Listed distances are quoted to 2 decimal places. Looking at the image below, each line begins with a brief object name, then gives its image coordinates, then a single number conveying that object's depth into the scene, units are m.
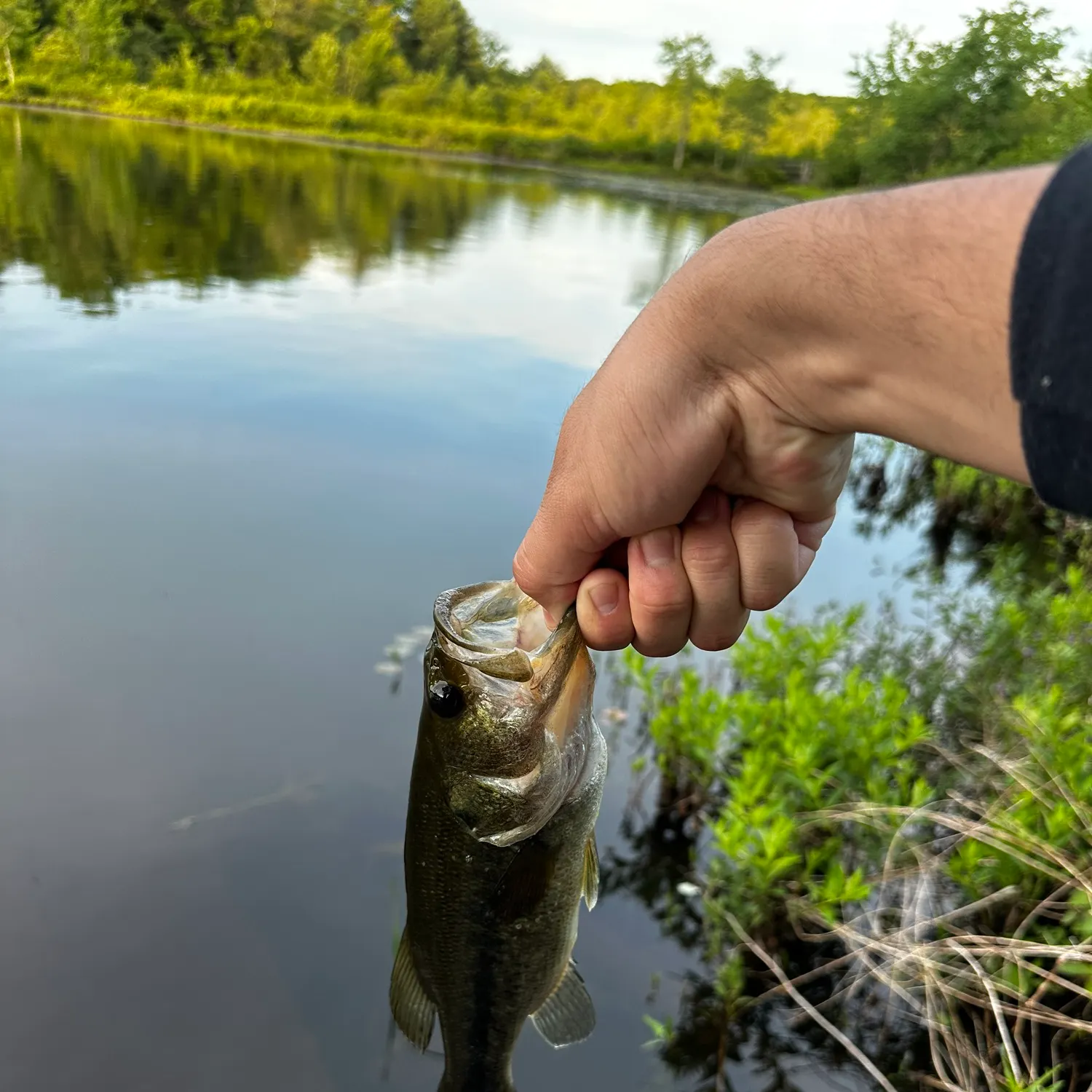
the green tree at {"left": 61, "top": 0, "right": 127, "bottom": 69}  51.06
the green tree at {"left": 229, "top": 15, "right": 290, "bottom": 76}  61.88
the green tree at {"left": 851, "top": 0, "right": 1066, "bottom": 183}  28.19
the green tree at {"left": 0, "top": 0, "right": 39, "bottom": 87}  47.12
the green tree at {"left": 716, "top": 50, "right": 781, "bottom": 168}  58.53
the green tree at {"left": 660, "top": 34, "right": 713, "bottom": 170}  62.59
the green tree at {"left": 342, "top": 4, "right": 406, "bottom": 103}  60.50
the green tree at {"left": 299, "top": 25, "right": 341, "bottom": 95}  60.00
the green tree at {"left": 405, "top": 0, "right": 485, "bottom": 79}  71.81
